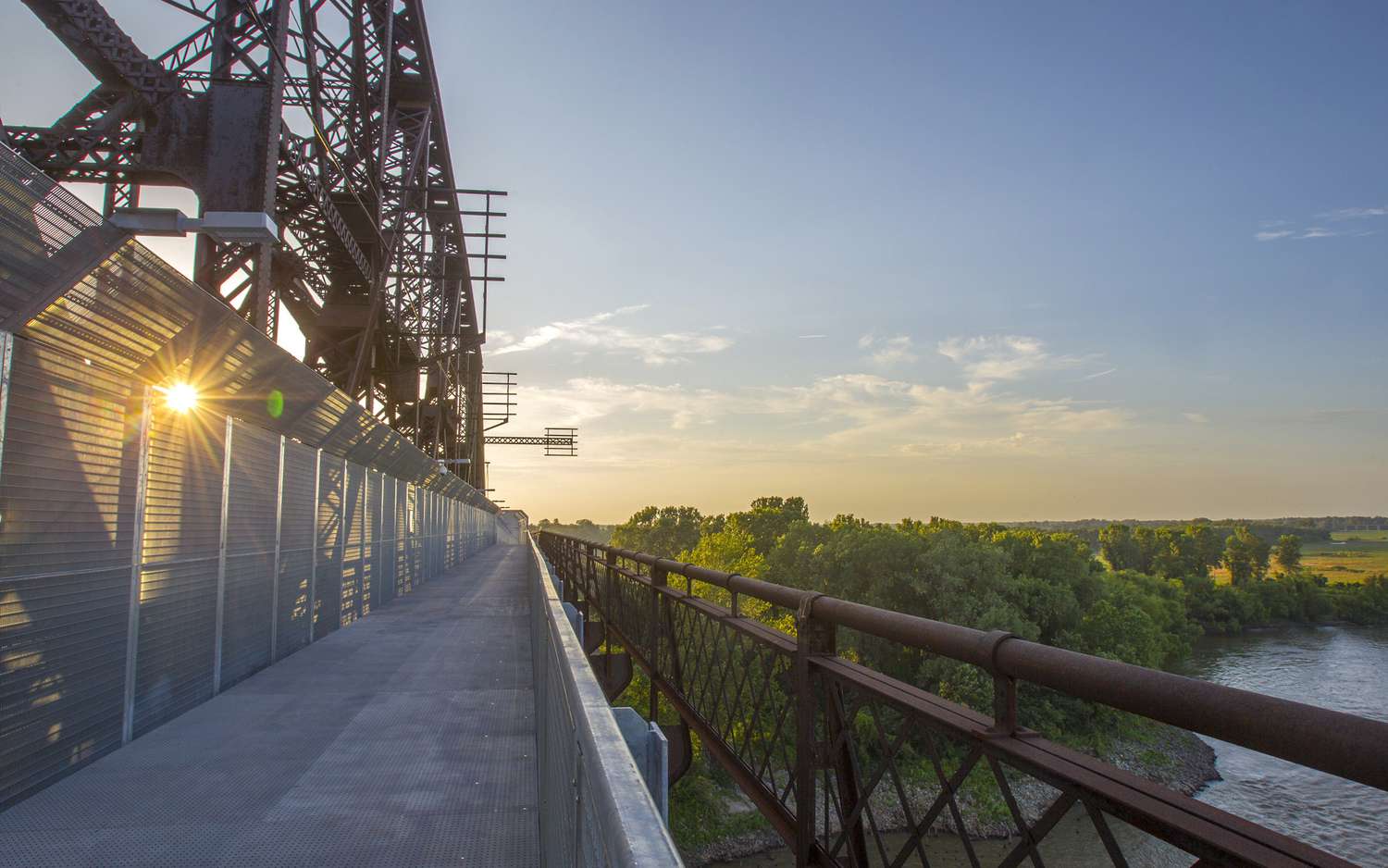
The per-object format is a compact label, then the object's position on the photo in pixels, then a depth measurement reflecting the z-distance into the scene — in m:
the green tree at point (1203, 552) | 135.12
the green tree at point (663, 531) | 148.75
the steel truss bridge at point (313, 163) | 13.64
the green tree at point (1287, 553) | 148.62
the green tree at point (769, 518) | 99.06
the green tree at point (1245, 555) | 129.75
